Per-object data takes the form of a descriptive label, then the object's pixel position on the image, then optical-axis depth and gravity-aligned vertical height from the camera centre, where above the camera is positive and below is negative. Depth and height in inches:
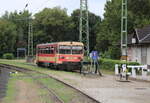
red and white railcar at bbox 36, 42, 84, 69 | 1432.1 +15.4
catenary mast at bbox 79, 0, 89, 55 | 1819.8 +262.7
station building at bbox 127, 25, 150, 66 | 1535.4 +52.4
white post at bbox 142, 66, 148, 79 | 980.2 -40.6
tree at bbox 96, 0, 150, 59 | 2471.7 +288.6
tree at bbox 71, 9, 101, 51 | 3890.3 +356.4
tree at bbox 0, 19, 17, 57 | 3430.1 +186.8
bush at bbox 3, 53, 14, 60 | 3297.7 +16.8
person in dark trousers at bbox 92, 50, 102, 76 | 1196.6 +3.2
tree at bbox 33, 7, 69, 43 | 3950.8 +340.3
